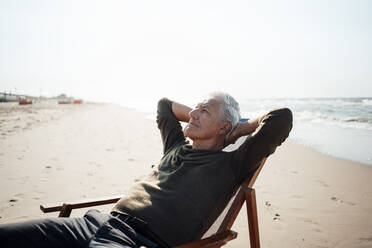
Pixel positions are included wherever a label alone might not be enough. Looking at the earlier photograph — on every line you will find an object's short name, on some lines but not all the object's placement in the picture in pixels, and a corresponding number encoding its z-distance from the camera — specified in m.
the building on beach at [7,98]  48.41
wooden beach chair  1.74
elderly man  1.71
